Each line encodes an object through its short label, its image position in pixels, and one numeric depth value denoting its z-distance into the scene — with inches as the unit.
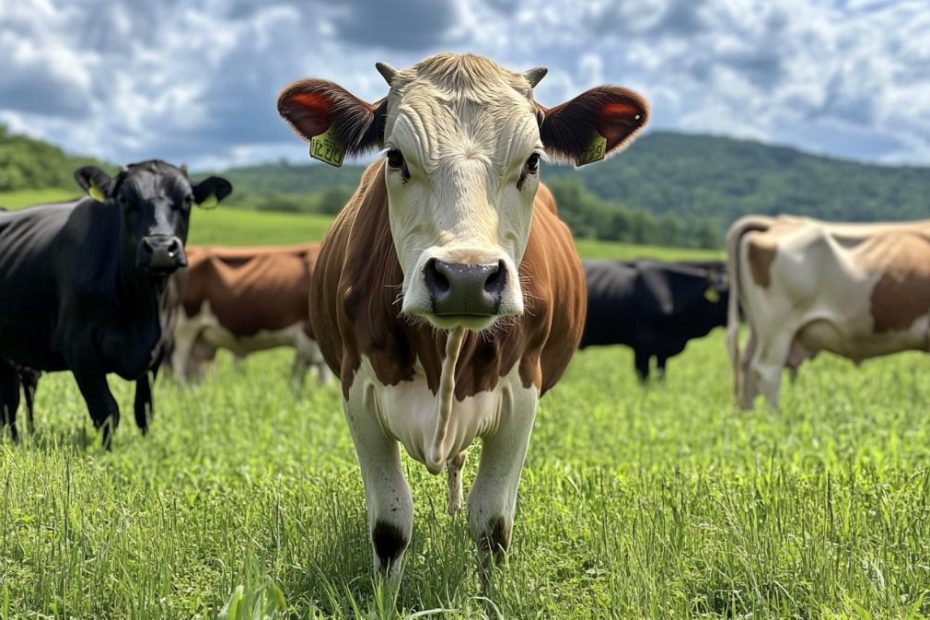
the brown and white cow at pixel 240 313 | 502.6
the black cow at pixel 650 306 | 521.7
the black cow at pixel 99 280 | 226.4
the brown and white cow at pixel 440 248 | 115.7
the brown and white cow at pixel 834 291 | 356.5
